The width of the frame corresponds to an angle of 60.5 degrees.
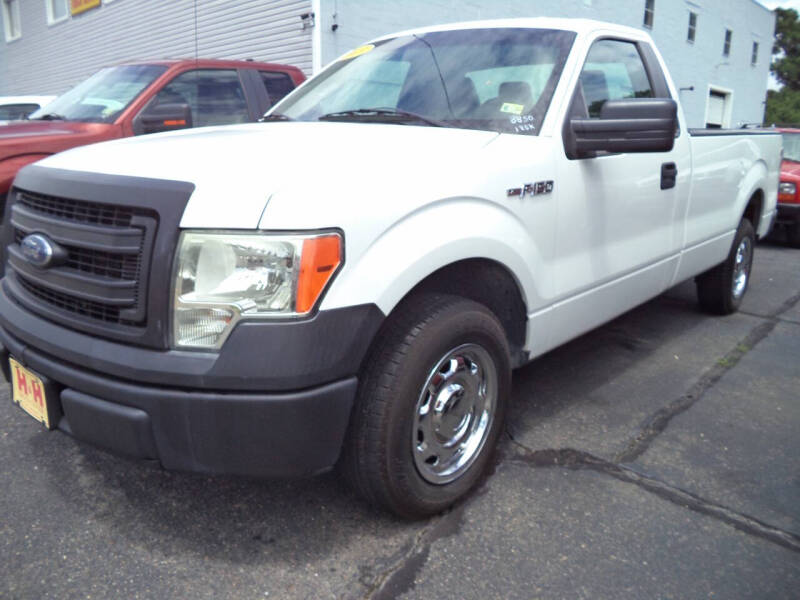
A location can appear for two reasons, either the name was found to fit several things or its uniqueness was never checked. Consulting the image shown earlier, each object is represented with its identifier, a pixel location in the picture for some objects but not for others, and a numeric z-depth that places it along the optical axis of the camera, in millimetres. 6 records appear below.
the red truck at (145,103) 4891
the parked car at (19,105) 9195
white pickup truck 1954
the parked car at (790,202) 8565
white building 10672
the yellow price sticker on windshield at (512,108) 2924
